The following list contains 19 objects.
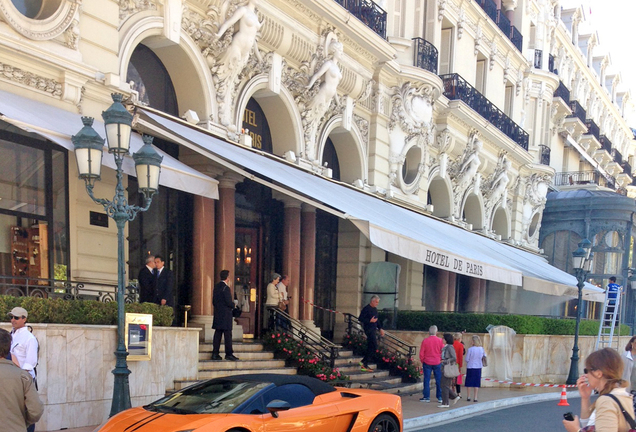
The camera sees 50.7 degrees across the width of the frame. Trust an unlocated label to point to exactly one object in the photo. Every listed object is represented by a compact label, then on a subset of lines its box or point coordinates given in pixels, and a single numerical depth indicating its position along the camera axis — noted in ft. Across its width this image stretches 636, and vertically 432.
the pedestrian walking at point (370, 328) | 51.90
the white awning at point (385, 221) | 38.01
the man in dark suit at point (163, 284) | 36.45
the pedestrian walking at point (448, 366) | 42.88
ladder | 74.24
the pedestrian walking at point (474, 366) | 46.65
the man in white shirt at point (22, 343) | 23.17
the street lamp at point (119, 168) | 26.94
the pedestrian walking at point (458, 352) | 48.03
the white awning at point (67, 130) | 27.63
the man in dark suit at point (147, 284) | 36.65
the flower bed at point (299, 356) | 42.01
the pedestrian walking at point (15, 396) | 14.52
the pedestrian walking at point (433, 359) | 44.32
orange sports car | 21.20
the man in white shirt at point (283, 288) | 49.34
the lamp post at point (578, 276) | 61.67
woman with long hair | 12.21
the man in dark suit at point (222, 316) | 38.78
